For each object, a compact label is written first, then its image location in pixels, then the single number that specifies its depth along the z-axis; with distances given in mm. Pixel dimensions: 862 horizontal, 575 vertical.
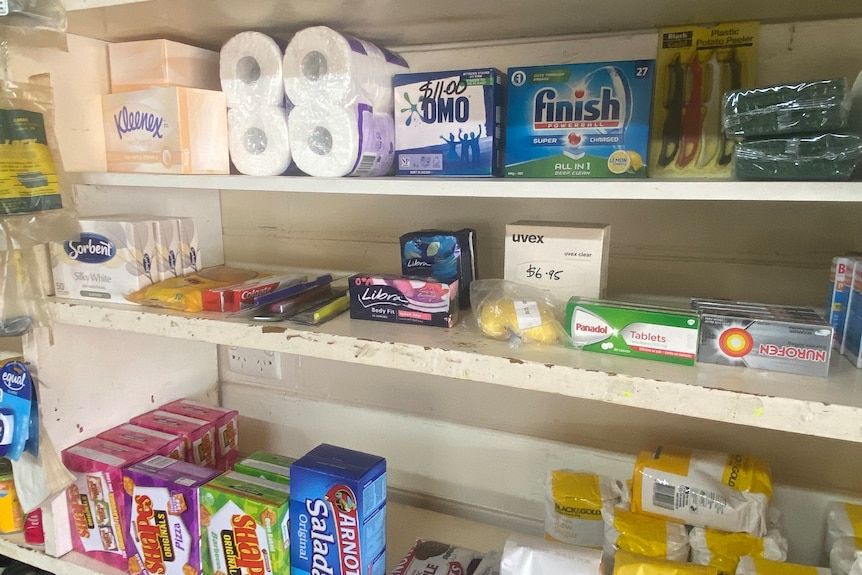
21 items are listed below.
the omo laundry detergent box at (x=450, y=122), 835
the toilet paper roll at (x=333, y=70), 838
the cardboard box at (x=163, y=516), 941
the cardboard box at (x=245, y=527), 897
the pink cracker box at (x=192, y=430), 1081
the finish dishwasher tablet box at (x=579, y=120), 784
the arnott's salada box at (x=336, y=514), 873
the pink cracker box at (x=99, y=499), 979
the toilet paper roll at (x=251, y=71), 891
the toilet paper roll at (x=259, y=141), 903
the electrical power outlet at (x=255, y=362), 1287
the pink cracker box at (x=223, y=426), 1135
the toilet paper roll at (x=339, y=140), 846
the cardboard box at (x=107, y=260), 935
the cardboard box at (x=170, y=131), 912
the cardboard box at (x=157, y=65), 941
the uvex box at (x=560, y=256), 792
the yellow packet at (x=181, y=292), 904
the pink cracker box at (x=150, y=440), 1037
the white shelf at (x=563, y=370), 613
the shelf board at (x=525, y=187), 622
